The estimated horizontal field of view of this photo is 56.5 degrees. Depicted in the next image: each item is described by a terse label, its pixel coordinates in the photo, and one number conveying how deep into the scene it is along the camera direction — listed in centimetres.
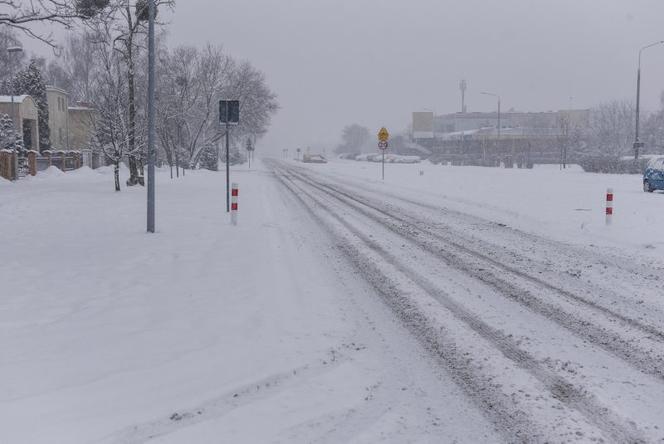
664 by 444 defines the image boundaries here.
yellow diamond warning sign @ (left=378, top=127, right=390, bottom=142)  3356
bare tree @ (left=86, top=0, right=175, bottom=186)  2416
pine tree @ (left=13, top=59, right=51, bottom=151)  5009
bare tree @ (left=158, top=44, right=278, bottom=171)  4619
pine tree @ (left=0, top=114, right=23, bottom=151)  3639
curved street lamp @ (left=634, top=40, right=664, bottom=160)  3812
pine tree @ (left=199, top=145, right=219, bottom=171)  5859
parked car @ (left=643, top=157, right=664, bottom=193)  2509
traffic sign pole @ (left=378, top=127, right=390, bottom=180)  3356
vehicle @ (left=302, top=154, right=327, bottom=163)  10061
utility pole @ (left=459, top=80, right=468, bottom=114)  12802
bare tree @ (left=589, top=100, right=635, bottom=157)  8675
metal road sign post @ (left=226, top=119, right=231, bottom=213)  1505
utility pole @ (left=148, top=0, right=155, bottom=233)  1194
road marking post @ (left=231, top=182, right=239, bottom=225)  1358
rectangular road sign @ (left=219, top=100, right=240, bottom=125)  1490
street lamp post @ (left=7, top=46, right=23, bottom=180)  3156
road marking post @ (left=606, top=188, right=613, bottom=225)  1398
